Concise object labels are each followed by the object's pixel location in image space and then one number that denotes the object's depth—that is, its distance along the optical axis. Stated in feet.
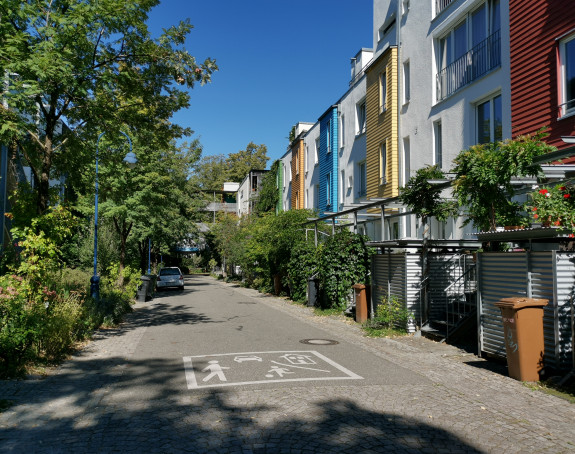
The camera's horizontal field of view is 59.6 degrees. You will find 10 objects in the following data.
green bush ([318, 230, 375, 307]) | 52.80
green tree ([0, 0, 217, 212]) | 32.50
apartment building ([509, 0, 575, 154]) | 36.22
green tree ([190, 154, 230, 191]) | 278.81
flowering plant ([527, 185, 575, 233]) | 26.63
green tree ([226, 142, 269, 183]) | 278.05
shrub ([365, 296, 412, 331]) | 40.04
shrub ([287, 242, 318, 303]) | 66.74
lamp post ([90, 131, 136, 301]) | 49.97
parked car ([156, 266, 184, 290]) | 107.34
